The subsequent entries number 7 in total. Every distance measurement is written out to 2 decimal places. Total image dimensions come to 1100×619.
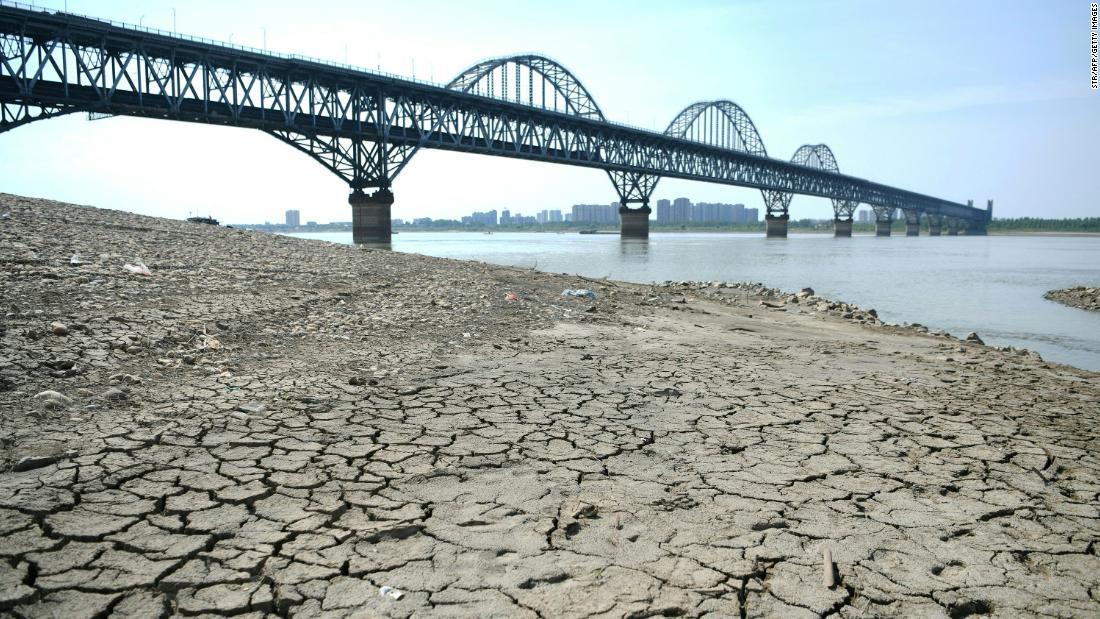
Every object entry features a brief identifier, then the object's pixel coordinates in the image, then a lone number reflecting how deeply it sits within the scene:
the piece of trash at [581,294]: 12.44
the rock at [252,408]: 4.89
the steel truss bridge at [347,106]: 34.28
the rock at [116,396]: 4.80
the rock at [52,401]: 4.49
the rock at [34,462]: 3.61
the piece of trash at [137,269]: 8.86
